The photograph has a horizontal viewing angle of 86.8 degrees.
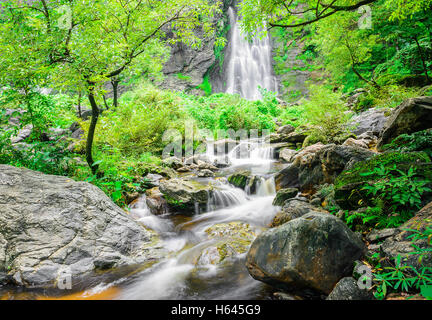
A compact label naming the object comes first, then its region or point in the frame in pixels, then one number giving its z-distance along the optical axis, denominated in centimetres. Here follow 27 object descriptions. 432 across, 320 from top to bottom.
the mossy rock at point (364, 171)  328
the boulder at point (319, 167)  473
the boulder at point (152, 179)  710
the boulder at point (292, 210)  434
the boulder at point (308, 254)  241
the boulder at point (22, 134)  1171
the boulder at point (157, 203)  595
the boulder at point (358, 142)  649
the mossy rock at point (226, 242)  388
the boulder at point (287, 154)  980
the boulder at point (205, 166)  980
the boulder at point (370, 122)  791
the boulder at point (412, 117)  475
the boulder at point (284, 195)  559
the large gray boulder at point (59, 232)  326
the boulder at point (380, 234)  268
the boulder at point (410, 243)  205
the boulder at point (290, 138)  1085
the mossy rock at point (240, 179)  730
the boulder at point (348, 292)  208
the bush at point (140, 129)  882
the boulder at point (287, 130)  1270
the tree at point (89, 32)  412
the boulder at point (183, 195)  594
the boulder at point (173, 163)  952
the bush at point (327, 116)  827
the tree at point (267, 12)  395
